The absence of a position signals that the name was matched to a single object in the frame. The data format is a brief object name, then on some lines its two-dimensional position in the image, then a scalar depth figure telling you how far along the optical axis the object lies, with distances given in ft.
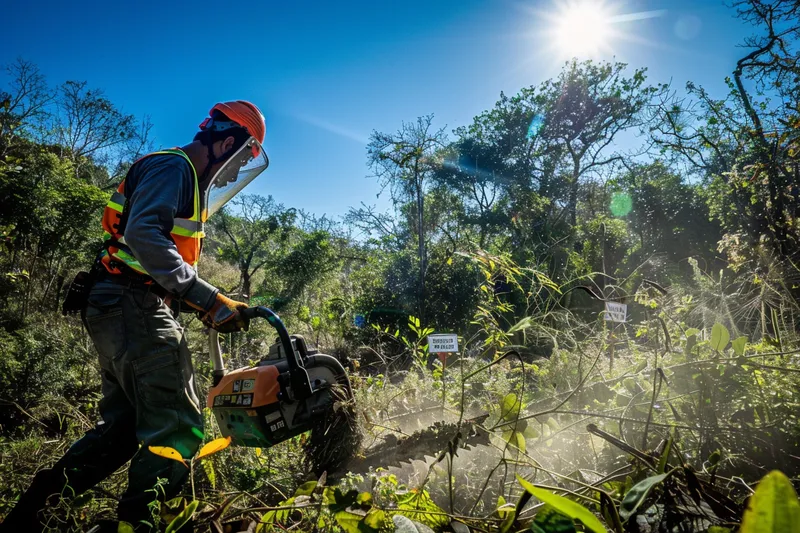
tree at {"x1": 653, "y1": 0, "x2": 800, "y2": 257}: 15.02
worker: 5.17
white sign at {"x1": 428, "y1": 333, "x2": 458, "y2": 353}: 6.64
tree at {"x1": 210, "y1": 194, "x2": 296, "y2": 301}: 58.03
